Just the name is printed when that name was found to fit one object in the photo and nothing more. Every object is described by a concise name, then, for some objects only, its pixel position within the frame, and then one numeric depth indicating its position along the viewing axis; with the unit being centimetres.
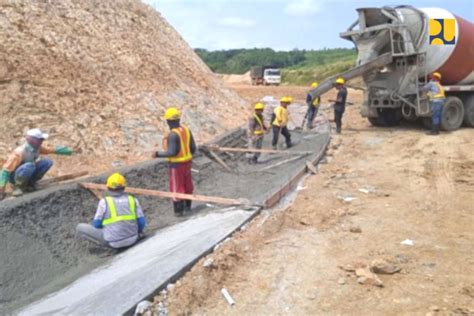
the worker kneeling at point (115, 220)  573
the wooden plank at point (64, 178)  721
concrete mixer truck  1196
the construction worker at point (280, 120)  1145
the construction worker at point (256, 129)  1099
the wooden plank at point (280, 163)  1044
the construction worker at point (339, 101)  1254
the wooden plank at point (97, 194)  717
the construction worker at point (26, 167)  662
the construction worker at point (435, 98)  1170
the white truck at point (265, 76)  4119
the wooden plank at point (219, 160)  1042
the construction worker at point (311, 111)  1397
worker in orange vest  686
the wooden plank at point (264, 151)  1011
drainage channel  538
